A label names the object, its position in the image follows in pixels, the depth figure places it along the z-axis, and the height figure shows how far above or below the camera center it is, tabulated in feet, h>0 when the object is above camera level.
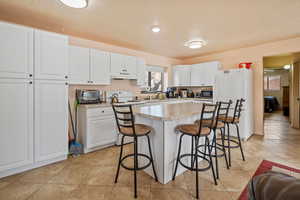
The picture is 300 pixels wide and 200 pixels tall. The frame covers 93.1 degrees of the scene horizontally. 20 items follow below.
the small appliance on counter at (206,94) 14.79 +0.50
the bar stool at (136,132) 5.47 -1.34
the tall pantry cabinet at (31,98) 6.50 +0.04
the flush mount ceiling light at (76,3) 5.89 +4.06
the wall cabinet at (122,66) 11.14 +2.69
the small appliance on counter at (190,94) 16.79 +0.54
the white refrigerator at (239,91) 11.19 +0.66
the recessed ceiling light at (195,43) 9.85 +3.89
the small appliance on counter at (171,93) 16.72 +0.66
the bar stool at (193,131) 5.48 -1.30
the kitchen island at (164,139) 5.85 -1.76
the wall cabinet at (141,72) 12.85 +2.43
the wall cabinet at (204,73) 14.39 +2.73
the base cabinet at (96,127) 9.01 -1.91
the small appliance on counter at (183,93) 17.13 +0.68
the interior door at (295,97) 14.55 +0.15
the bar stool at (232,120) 7.72 -1.20
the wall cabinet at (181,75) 16.38 +2.74
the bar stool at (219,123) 5.93 -1.18
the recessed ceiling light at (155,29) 8.90 +4.49
